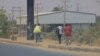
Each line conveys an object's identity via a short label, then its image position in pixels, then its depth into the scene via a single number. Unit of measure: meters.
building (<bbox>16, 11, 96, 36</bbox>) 71.19
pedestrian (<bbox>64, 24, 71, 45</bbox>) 27.23
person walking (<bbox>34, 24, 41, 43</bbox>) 31.45
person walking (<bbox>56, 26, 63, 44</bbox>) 29.56
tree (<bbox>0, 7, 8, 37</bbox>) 48.38
